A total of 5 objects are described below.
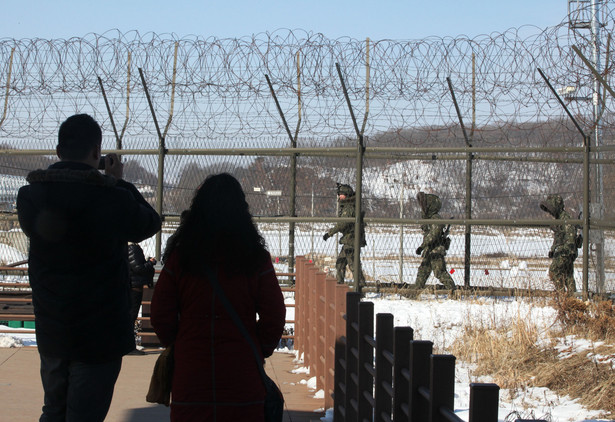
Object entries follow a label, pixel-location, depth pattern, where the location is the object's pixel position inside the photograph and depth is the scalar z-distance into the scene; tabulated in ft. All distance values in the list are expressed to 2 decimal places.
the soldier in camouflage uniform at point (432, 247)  74.43
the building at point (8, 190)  77.94
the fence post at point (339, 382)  36.01
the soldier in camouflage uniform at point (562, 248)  74.28
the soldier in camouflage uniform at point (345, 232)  73.97
